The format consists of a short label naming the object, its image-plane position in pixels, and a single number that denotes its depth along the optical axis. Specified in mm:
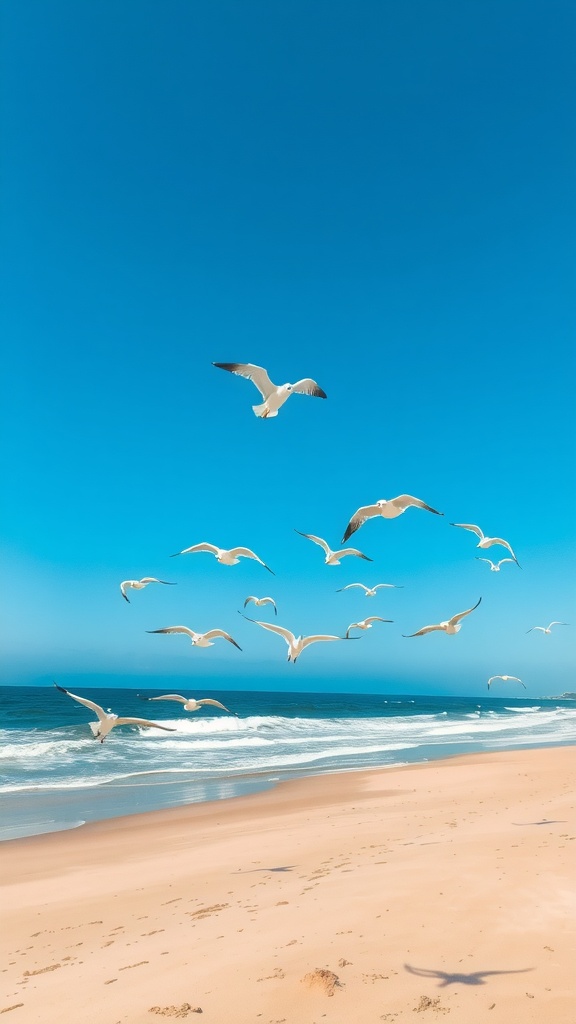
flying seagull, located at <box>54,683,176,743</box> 14128
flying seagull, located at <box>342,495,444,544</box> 11516
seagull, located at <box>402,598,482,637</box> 12767
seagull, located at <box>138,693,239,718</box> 14160
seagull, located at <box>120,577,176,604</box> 15484
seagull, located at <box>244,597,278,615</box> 15320
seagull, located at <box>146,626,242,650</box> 14422
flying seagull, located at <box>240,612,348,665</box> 13695
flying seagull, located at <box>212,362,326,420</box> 11484
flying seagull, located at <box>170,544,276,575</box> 13602
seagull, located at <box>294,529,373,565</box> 14148
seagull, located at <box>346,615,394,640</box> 15539
